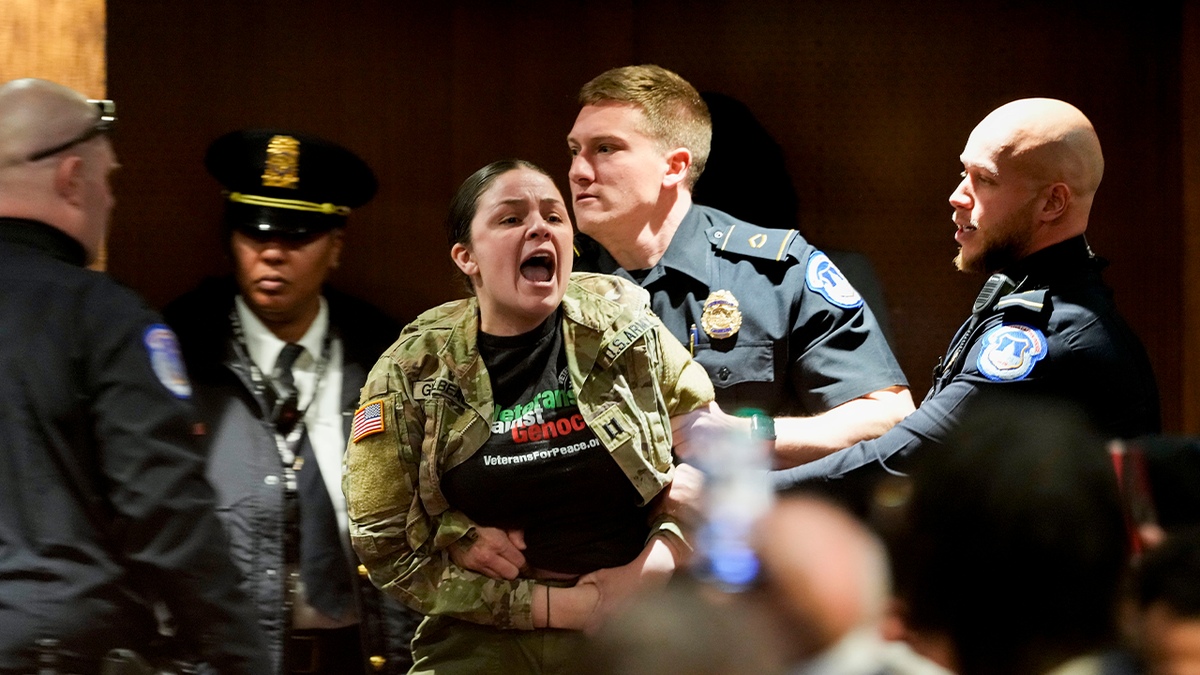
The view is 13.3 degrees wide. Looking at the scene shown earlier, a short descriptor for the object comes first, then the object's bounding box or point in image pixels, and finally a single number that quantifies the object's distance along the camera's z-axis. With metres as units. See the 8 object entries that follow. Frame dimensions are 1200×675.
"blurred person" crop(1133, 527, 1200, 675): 5.32
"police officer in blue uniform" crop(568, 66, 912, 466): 6.90
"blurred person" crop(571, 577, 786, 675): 4.27
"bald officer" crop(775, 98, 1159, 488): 6.63
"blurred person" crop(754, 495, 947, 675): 4.40
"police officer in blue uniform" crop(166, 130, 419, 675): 6.91
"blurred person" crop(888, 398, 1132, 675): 4.97
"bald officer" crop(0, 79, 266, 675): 6.32
